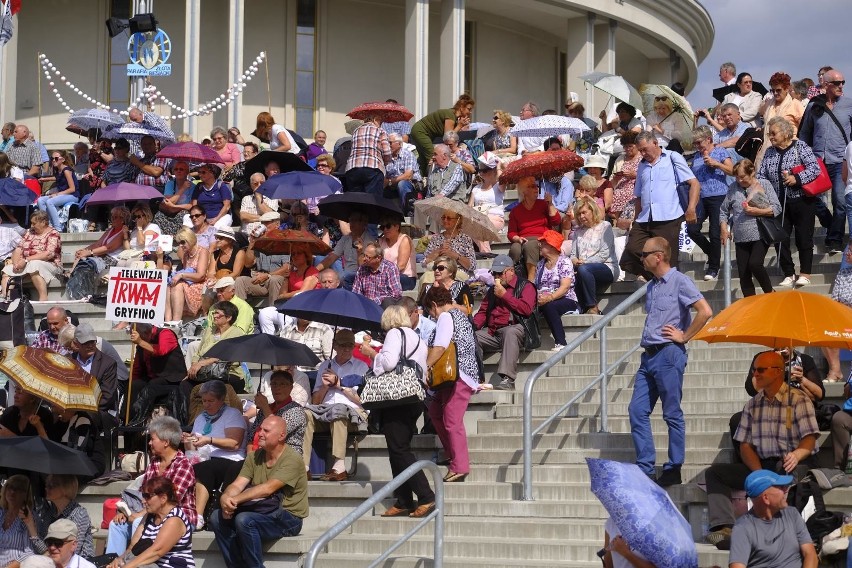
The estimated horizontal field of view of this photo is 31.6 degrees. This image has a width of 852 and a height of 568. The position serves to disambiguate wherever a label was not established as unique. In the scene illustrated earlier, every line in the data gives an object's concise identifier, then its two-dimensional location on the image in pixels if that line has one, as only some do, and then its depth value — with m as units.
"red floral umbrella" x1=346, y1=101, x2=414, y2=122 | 20.30
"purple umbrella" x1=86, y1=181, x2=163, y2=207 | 19.38
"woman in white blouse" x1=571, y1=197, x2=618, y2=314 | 15.51
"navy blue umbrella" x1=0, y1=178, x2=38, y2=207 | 20.27
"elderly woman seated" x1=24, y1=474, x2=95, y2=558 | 12.12
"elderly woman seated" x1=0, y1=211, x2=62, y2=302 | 18.62
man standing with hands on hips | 11.46
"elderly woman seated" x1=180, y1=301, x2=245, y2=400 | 14.40
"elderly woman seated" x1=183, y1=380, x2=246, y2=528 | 12.86
